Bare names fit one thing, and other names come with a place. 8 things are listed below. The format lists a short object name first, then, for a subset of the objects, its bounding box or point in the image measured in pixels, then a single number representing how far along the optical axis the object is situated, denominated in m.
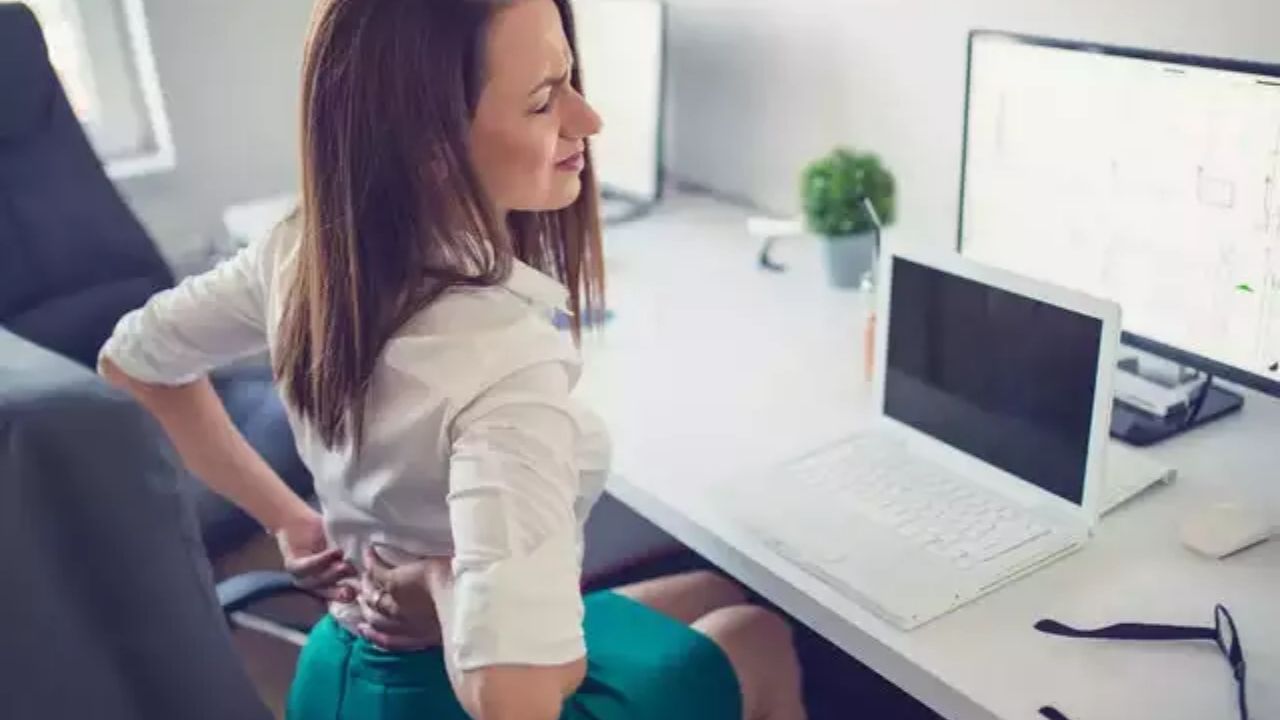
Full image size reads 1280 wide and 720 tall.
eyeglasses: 1.02
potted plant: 1.77
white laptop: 1.14
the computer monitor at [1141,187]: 1.24
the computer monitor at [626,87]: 2.07
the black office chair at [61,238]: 1.91
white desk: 1.00
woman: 0.87
